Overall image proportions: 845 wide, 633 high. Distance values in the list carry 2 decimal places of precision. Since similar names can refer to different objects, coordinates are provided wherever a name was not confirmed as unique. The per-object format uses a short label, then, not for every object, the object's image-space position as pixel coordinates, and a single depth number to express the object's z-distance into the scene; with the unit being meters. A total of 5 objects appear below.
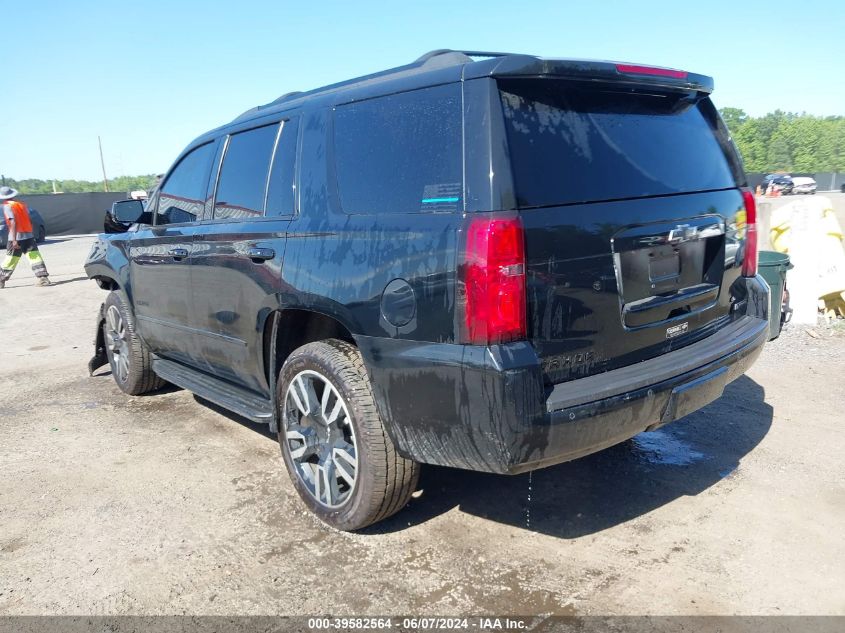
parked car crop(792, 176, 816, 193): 52.25
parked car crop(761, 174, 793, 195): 49.66
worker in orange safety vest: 12.52
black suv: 2.46
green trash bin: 6.41
